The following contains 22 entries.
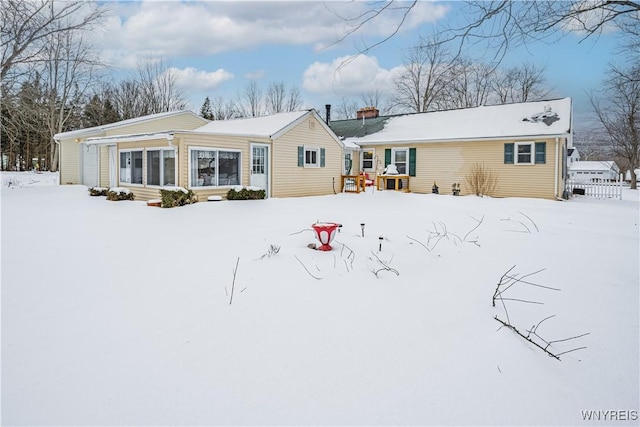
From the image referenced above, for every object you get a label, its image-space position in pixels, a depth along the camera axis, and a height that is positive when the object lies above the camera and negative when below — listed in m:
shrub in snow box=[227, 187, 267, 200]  12.75 -0.12
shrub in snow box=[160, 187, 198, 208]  11.20 -0.23
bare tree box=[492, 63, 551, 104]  28.03 +7.28
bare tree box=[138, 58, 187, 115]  33.81 +8.62
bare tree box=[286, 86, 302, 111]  37.31 +8.39
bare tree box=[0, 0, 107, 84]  13.30 +5.70
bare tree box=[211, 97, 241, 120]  38.94 +7.74
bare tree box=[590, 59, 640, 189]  24.40 +4.37
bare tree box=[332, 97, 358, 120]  38.81 +7.91
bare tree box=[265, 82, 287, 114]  37.41 +8.76
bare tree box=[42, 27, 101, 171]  27.36 +6.88
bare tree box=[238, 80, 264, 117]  37.88 +8.40
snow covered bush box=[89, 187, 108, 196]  14.60 -0.10
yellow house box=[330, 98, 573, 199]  15.34 +1.82
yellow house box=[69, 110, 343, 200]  12.39 +1.07
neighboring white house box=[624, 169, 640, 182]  44.47 +1.76
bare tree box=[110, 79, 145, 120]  33.81 +7.56
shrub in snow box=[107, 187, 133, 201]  13.23 -0.19
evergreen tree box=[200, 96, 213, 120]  40.12 +7.97
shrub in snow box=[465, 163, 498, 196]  16.44 +0.43
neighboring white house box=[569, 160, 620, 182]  48.97 +2.53
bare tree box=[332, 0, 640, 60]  3.20 +1.44
